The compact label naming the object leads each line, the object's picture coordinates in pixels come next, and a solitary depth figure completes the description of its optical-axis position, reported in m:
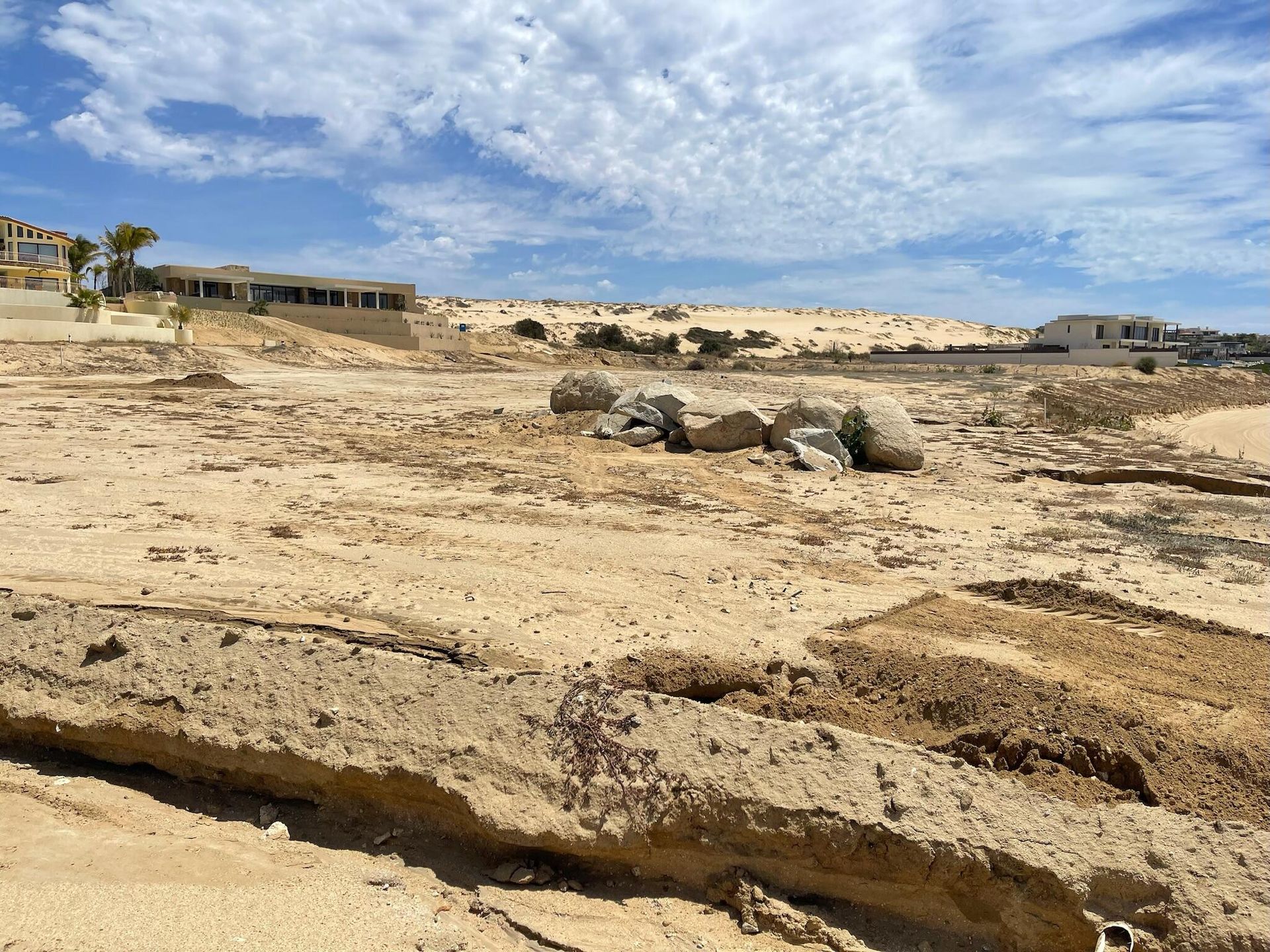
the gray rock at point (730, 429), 13.16
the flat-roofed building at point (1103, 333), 58.28
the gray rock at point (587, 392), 16.02
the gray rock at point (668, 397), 14.02
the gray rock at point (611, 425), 14.02
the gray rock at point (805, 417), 12.90
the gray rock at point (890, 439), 12.25
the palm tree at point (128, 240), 46.59
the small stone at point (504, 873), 3.75
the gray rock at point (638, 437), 13.77
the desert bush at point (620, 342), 54.25
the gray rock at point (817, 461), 11.85
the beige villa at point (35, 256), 41.81
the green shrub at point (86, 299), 32.69
